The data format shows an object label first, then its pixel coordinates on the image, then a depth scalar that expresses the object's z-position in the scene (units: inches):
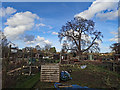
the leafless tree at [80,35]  877.8
